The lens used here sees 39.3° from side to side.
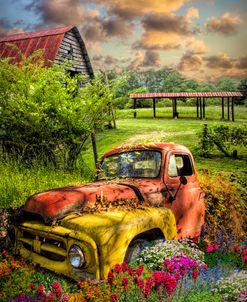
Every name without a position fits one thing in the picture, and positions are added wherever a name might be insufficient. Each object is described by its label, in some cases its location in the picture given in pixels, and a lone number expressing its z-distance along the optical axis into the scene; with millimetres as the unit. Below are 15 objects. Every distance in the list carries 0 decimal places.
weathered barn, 16156
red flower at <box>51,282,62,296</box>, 2631
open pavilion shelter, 17750
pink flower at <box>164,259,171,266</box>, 2970
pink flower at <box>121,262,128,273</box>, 2797
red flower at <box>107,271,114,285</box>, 2685
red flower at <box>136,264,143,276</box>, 2707
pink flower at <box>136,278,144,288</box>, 2563
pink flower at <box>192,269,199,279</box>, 2767
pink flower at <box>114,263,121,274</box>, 2729
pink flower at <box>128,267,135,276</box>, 2734
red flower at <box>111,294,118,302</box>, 2561
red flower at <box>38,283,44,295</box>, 2695
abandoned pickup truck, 2898
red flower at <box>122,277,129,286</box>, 2613
